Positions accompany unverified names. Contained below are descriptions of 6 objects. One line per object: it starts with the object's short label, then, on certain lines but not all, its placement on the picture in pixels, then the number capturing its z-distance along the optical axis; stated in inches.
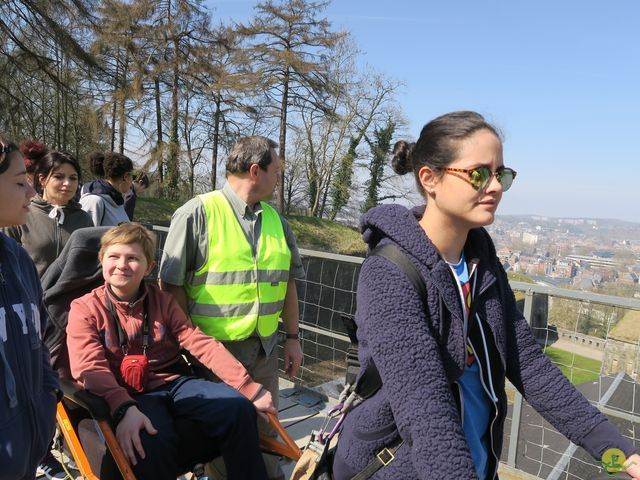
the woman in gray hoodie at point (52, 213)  130.3
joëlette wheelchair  81.8
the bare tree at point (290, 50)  936.3
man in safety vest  102.1
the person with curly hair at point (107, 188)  168.1
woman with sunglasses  45.2
